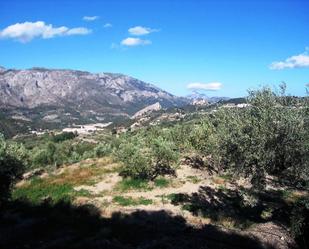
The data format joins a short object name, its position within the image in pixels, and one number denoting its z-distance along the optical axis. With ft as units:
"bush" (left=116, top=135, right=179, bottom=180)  104.38
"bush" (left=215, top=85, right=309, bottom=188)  59.20
